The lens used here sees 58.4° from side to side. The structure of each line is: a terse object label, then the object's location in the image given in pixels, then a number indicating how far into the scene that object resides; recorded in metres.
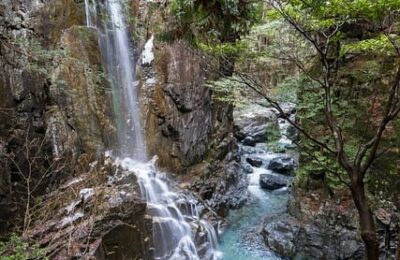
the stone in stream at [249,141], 18.42
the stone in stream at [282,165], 14.90
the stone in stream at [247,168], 15.12
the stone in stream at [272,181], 13.74
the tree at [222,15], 6.42
